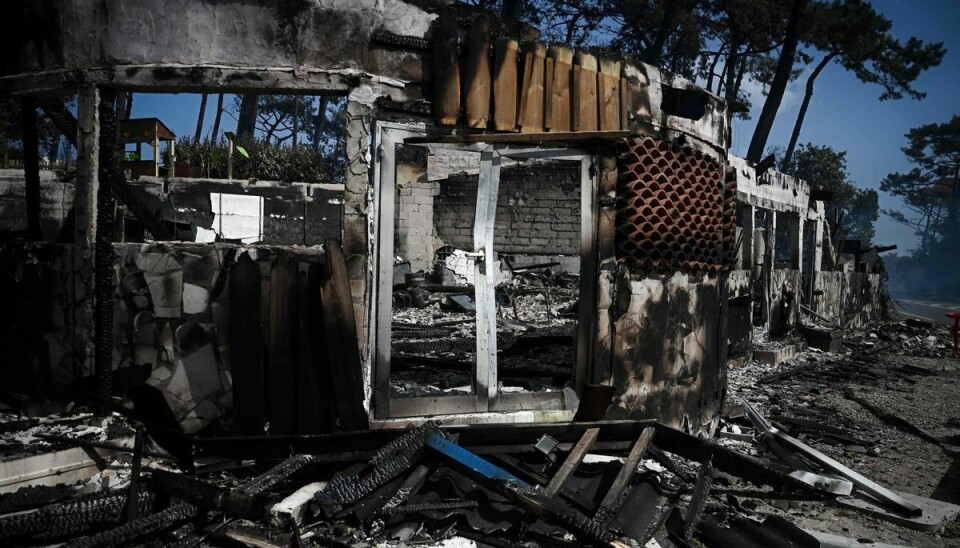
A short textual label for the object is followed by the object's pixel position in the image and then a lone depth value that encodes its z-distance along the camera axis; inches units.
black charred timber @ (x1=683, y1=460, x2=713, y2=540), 157.3
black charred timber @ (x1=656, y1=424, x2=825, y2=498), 182.5
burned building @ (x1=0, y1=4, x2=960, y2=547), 153.1
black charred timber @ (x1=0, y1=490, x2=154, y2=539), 131.9
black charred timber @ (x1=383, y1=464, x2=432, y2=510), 154.7
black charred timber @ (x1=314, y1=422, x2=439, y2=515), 149.9
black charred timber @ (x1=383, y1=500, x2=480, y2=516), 149.9
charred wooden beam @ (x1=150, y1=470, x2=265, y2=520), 139.3
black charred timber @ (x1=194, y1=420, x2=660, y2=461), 168.9
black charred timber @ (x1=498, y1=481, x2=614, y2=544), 138.4
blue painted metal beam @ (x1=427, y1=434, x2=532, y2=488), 156.2
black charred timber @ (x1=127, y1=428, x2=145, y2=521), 139.7
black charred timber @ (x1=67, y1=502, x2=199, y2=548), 127.0
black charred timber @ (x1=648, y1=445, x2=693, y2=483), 185.0
